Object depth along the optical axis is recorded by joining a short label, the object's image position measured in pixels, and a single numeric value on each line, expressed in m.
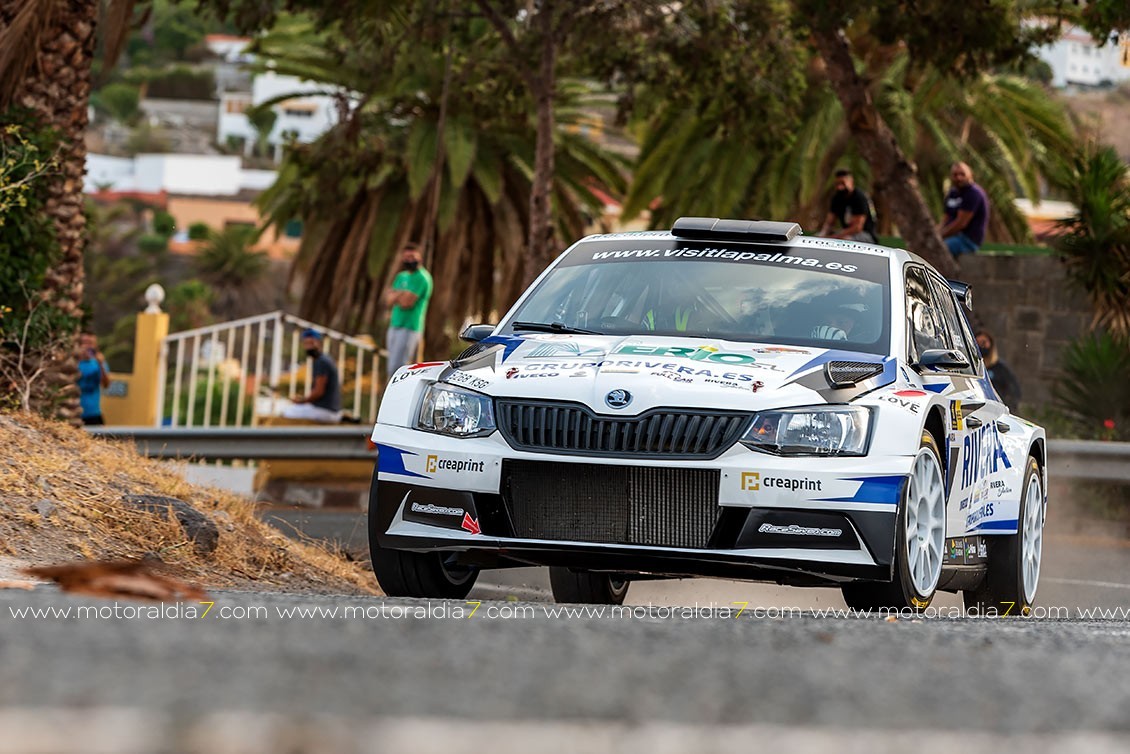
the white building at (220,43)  182.00
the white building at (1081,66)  180.38
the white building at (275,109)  152.75
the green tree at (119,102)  156.12
